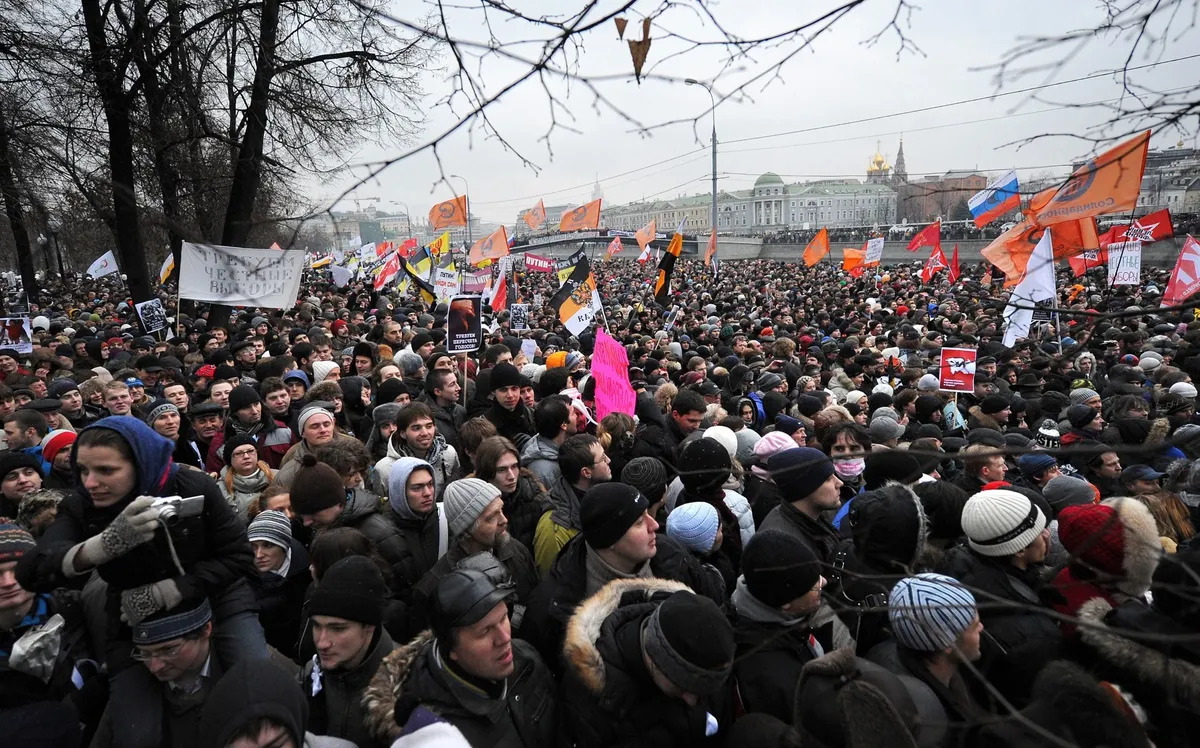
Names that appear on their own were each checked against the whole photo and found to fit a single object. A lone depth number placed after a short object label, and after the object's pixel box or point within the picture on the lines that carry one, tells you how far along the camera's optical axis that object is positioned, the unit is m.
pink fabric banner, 5.55
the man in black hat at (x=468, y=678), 1.98
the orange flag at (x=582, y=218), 28.80
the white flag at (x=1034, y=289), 8.67
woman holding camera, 1.98
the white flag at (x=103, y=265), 17.27
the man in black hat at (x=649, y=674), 1.88
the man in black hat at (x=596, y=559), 2.56
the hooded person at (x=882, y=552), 2.72
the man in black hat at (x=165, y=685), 2.10
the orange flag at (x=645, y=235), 27.38
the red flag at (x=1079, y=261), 12.38
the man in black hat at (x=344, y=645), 2.24
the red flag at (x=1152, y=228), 14.73
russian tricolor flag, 14.10
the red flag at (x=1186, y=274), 10.84
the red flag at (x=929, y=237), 21.84
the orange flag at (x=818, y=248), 26.06
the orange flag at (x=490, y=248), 17.55
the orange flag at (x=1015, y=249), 11.50
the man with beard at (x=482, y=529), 2.97
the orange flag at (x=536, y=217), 39.62
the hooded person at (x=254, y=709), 1.76
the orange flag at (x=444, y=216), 21.84
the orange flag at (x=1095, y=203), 7.30
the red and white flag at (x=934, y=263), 22.06
